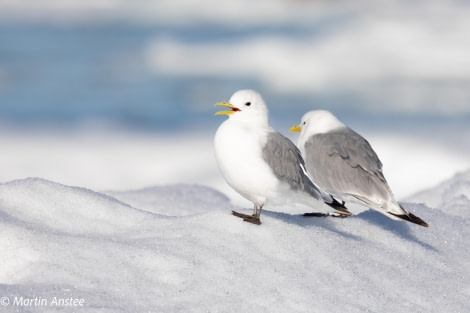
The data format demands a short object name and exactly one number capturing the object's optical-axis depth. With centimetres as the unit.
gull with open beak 1045
